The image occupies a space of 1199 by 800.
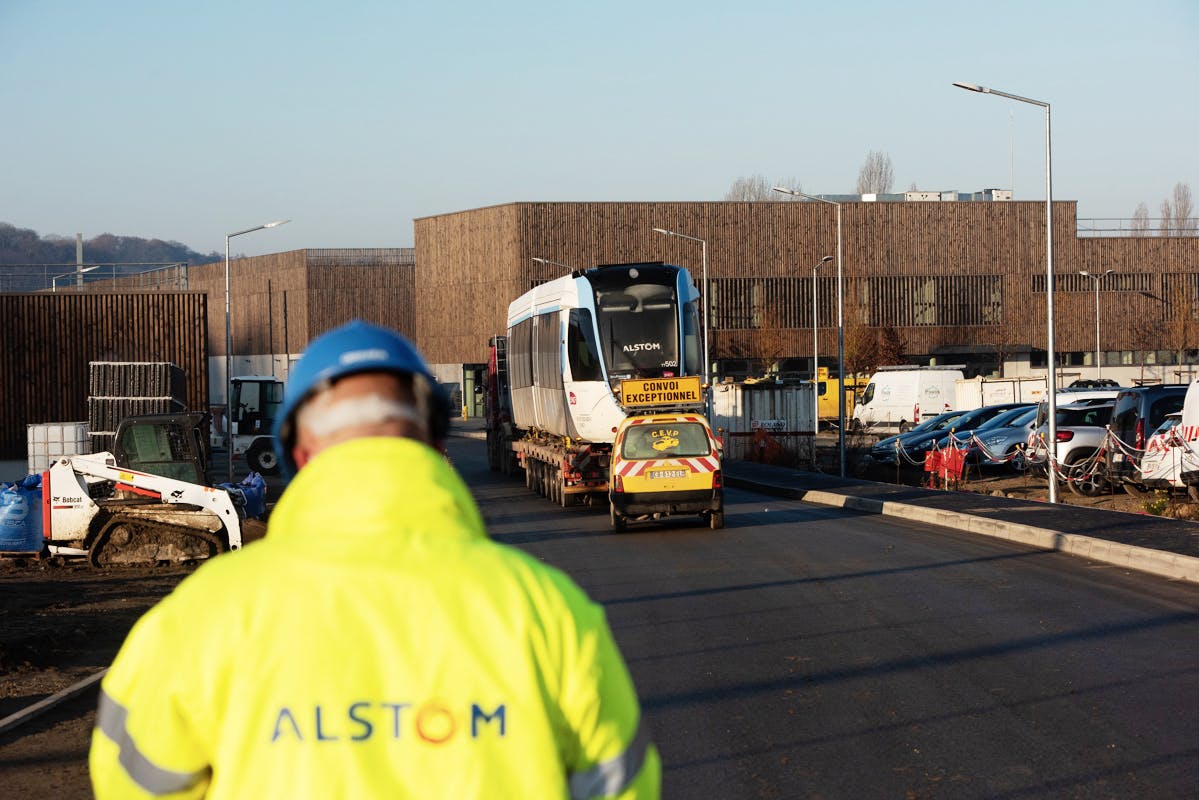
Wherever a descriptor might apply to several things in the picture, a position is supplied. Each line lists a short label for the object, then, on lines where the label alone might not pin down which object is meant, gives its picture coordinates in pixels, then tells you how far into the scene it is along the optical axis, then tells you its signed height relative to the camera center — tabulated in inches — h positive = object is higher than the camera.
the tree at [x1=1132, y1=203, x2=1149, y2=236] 3304.6 +380.4
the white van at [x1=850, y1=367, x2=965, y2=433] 2258.9 -40.7
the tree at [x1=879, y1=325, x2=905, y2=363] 3115.2 +58.6
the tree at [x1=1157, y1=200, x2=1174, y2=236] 3361.2 +415.0
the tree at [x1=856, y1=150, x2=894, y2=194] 4475.9 +614.9
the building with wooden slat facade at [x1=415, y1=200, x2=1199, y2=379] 3181.6 +244.0
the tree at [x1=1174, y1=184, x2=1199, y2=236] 4493.1 +516.2
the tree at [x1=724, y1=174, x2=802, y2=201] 4793.3 +623.2
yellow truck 2581.2 -38.2
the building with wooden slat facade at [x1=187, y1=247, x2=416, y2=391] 3801.7 +233.2
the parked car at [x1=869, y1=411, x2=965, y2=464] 1530.5 -78.8
